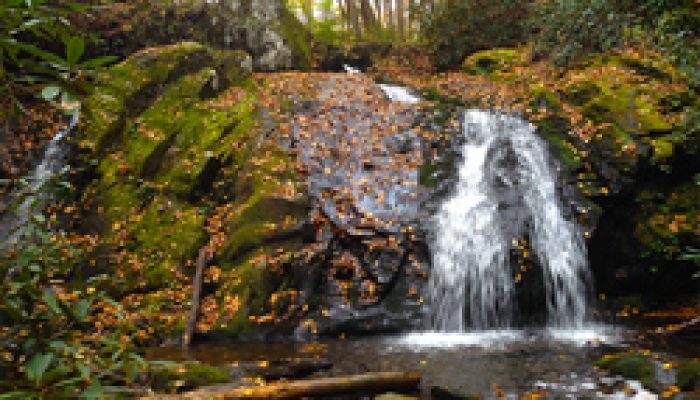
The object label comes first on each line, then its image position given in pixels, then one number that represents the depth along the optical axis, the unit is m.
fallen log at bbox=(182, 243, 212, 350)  6.35
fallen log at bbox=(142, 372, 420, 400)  3.30
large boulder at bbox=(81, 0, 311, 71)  13.28
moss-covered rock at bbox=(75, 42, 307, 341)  6.96
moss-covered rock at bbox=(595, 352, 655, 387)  4.25
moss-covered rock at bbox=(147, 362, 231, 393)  3.63
